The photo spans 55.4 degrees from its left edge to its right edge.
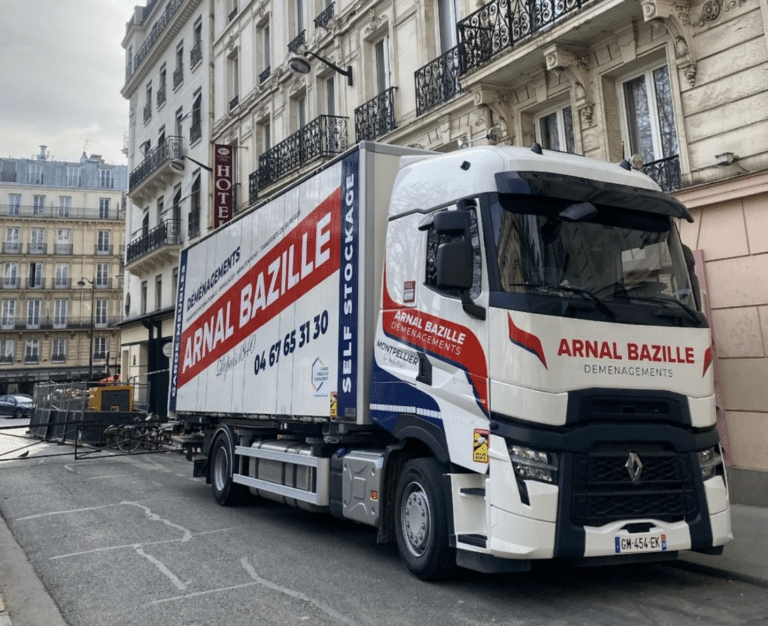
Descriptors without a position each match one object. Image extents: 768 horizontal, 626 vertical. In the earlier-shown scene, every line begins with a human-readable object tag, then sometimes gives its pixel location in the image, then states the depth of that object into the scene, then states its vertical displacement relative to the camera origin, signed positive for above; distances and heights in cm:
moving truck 523 +37
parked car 4450 +155
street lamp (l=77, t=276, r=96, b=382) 6122 +1211
